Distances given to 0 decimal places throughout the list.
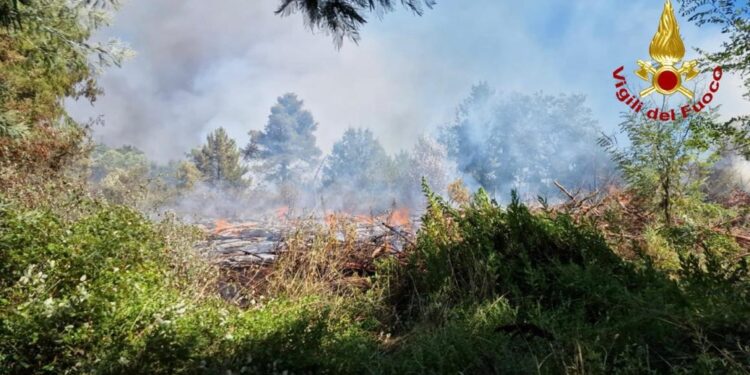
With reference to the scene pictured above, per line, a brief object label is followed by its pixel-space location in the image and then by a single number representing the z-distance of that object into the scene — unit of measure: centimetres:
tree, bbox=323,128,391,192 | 2920
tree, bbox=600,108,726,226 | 569
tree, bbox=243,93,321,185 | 4212
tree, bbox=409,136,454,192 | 3036
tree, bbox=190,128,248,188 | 3653
